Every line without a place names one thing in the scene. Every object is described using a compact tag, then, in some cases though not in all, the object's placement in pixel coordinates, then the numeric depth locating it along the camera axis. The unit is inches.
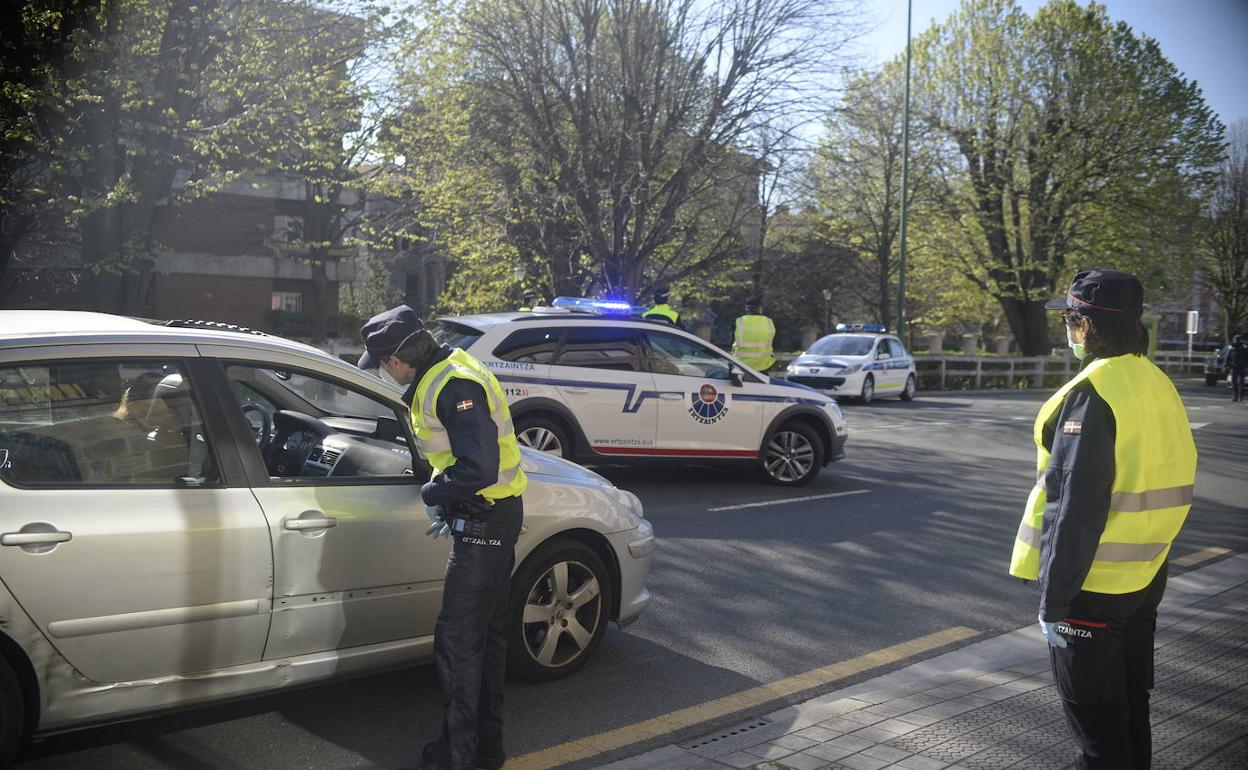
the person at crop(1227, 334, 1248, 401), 1183.6
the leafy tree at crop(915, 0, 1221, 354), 1396.4
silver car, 138.2
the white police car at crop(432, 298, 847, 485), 385.4
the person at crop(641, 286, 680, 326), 480.9
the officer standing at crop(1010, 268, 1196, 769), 116.8
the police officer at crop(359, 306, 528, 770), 145.4
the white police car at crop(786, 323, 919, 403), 921.5
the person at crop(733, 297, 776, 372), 564.4
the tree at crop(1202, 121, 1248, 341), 1876.2
